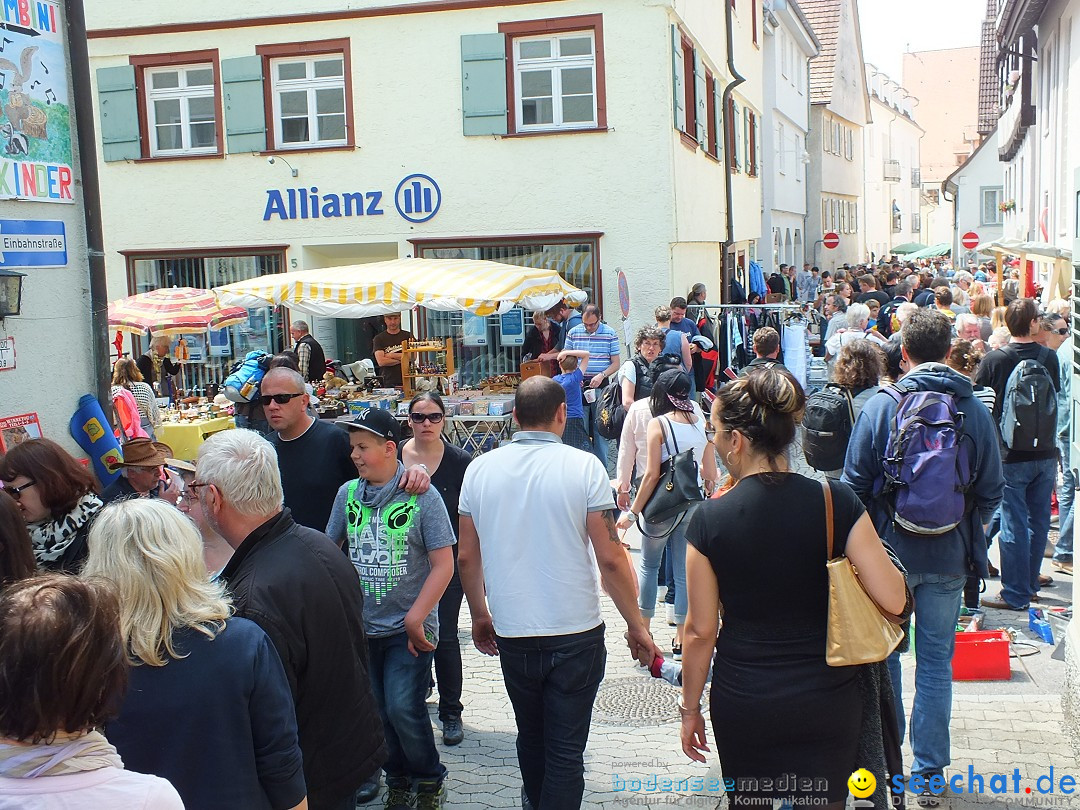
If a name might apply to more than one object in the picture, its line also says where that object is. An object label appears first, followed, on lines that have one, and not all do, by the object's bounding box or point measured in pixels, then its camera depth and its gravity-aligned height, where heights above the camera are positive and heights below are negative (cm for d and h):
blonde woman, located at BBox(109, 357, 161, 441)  1135 -86
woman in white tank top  645 -92
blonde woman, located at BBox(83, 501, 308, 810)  275 -90
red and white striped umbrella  1315 -11
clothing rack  1548 -75
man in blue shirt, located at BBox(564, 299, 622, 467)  1292 -65
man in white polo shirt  419 -111
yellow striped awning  1209 +6
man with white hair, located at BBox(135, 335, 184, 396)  1507 -86
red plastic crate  607 -205
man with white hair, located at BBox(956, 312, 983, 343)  943 -45
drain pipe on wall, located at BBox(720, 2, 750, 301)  2267 +191
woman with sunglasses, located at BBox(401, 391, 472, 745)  554 -93
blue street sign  616 +35
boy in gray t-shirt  464 -111
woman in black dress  346 -99
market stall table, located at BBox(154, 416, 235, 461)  1242 -147
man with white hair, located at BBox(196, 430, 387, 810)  336 -91
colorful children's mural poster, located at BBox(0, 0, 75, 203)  613 +111
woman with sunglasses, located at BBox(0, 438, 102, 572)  451 -76
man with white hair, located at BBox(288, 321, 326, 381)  1445 -76
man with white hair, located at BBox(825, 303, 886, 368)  1181 -50
